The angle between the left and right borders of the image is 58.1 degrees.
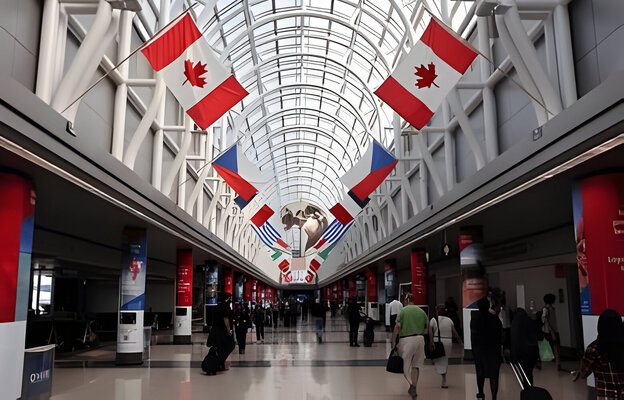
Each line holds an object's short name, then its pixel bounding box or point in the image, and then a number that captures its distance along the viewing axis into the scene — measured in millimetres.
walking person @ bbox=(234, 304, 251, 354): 18609
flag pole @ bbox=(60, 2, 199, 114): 9289
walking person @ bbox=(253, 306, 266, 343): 23552
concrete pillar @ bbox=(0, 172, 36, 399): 8289
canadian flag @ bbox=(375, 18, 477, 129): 10883
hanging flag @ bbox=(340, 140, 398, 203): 17625
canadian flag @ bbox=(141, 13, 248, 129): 10828
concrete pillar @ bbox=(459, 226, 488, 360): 15258
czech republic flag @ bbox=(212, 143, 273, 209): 17594
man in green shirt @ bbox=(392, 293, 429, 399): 9867
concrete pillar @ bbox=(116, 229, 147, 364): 15219
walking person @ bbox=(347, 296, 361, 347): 20609
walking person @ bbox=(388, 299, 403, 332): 19578
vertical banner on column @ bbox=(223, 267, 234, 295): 36938
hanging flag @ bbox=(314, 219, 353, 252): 37694
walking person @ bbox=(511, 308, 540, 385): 8070
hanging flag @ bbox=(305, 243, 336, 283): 42166
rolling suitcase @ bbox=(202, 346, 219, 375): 12844
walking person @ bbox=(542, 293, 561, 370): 13609
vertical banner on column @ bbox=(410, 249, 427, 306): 22000
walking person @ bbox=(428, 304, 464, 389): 10547
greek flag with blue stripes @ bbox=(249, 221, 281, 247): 42562
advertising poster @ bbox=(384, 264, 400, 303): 30406
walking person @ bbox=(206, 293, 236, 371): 13211
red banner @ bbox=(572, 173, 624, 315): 8688
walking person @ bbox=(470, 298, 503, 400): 8602
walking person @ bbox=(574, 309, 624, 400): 6391
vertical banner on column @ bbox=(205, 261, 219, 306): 28062
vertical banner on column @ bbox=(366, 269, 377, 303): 36375
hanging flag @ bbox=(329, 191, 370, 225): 28325
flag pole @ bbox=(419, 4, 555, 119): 9922
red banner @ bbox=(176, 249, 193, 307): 22641
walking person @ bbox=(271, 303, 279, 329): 34406
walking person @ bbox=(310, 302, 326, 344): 22891
